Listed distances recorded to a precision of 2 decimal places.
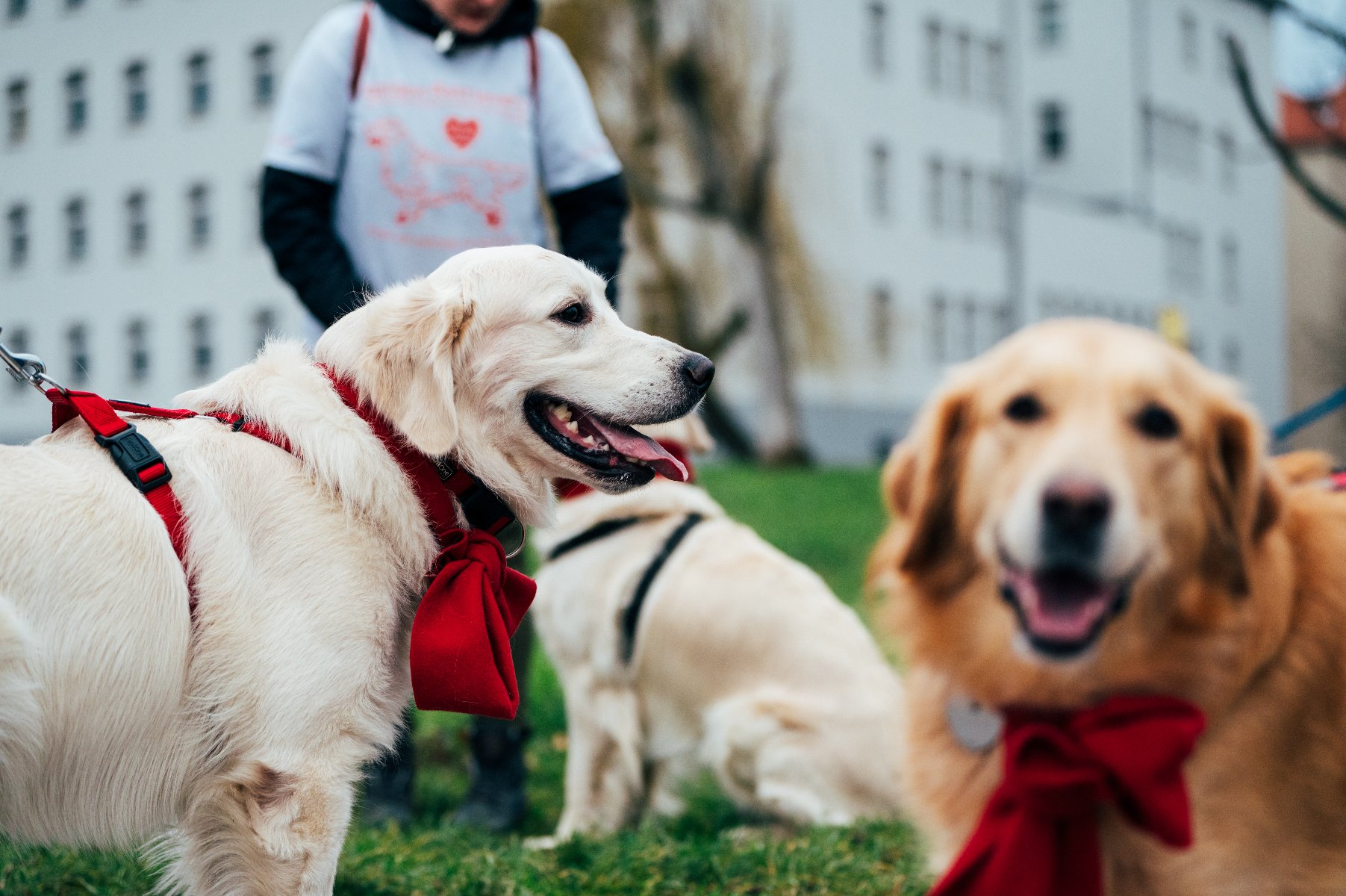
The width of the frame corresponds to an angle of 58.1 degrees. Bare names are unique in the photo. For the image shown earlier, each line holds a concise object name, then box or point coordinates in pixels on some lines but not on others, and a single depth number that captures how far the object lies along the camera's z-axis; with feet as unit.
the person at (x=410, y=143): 12.20
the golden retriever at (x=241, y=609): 7.71
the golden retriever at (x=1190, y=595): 6.39
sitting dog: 14.44
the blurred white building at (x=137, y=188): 100.99
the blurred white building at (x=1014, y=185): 97.35
